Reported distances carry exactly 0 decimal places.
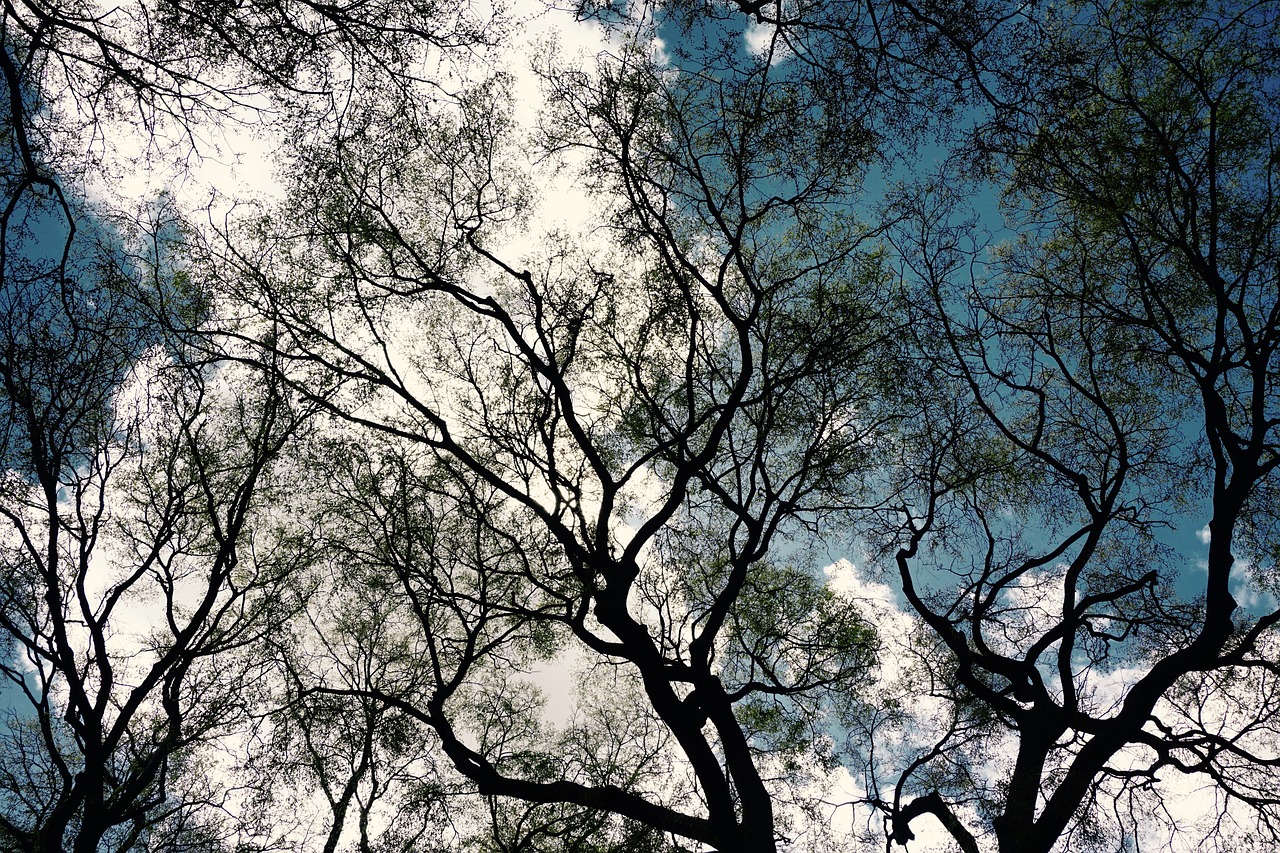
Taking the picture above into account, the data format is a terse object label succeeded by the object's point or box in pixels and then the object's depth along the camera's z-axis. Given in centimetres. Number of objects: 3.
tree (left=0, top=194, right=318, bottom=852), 898
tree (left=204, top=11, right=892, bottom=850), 926
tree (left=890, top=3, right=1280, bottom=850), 867
